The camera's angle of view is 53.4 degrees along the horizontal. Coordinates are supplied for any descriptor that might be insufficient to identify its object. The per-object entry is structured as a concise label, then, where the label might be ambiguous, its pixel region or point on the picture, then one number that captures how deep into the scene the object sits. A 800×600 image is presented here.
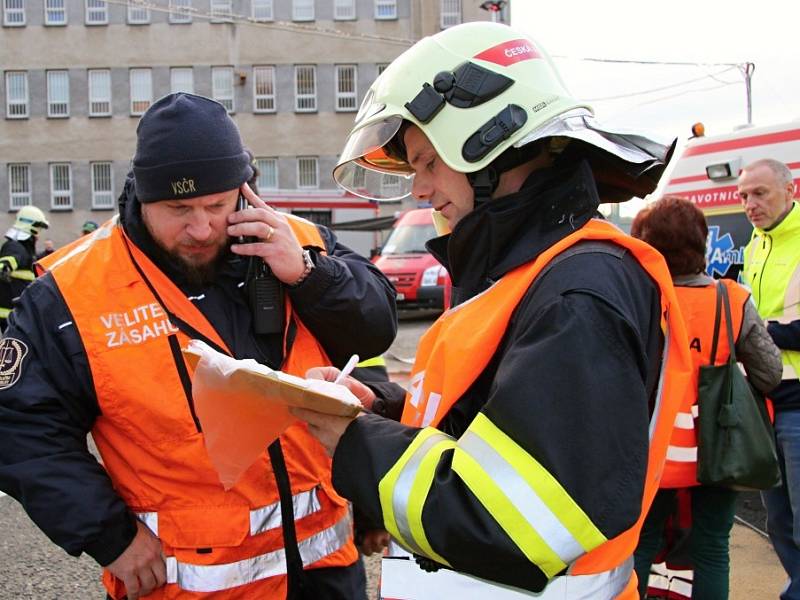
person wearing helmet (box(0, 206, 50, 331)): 8.45
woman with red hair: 3.29
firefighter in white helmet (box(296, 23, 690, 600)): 1.33
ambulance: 5.02
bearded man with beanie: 2.09
